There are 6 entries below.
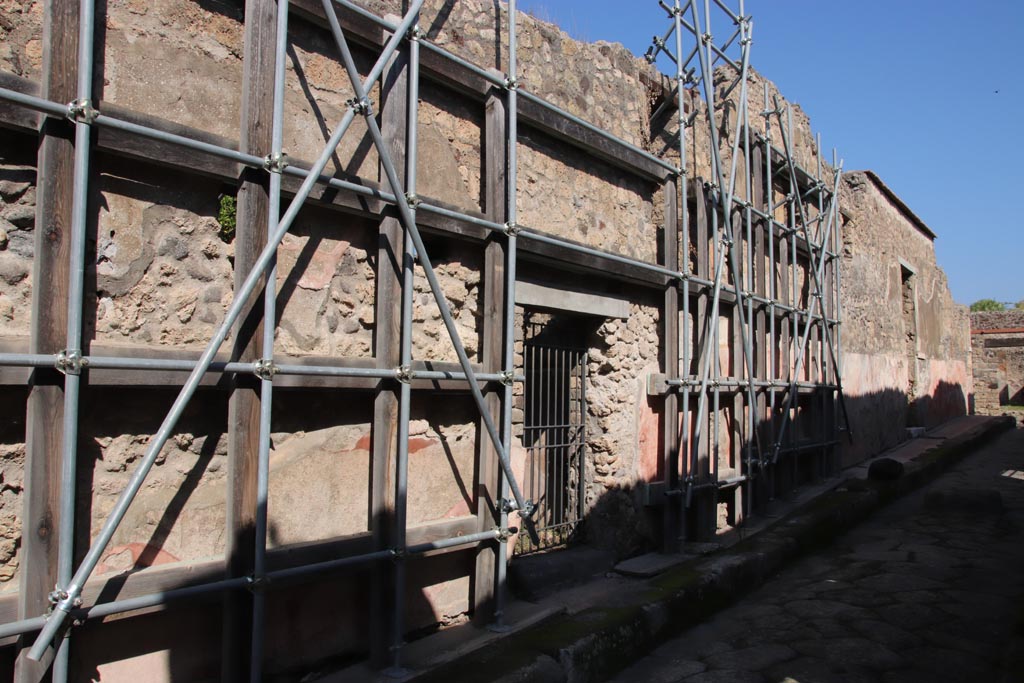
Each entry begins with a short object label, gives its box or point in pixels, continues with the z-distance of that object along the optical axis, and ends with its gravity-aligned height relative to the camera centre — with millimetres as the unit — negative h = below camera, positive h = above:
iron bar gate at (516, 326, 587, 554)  4668 -342
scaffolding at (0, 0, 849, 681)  2279 +583
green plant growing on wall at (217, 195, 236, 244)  2762 +630
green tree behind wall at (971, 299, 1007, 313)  46175 +5250
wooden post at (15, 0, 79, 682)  2191 +218
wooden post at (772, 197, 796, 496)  7262 +442
